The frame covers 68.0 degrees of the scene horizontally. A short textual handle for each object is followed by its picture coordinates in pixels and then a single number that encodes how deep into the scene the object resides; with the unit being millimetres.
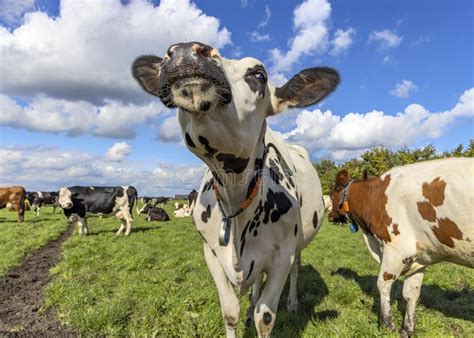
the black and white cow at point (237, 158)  1905
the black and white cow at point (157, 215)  22859
